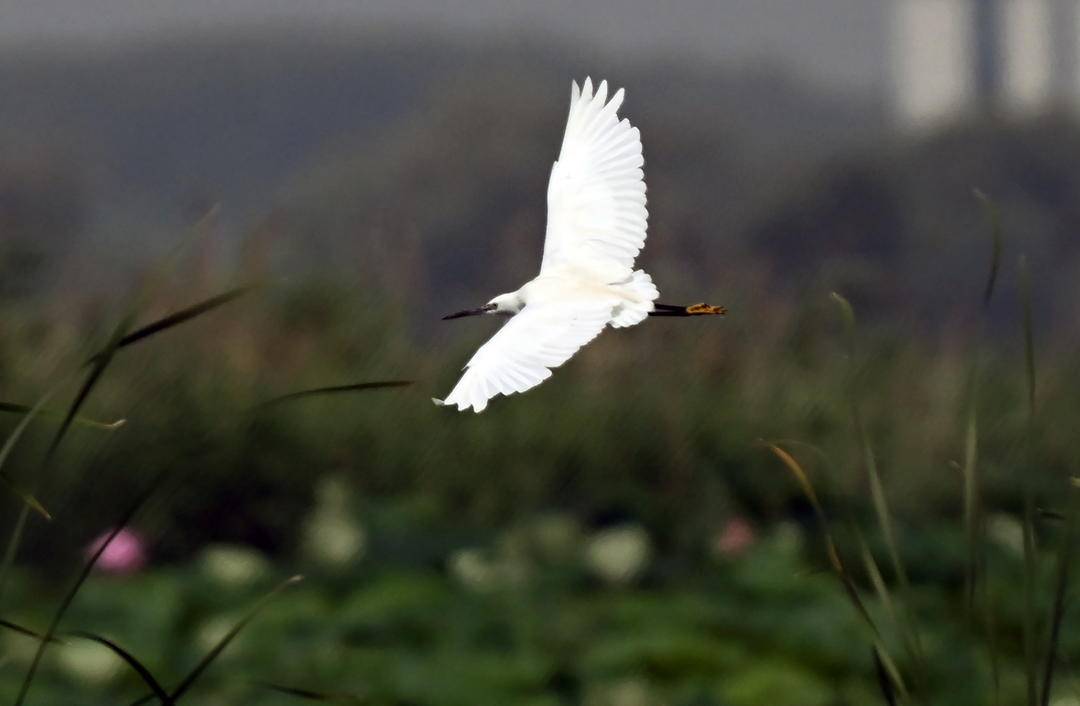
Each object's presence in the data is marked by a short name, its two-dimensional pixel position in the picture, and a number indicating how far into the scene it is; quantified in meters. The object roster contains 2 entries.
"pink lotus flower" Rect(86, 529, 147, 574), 81.84
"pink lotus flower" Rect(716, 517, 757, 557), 85.27
